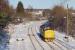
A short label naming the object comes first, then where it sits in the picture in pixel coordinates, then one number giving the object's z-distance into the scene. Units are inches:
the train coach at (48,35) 1397.6
